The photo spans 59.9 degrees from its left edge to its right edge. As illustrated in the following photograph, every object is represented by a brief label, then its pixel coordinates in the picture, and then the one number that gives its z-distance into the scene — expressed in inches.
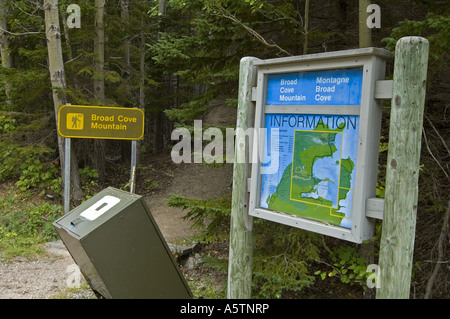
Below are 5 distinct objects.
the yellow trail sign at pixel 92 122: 247.1
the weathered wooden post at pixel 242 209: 141.0
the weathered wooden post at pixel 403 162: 100.2
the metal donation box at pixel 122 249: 129.9
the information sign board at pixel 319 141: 106.3
